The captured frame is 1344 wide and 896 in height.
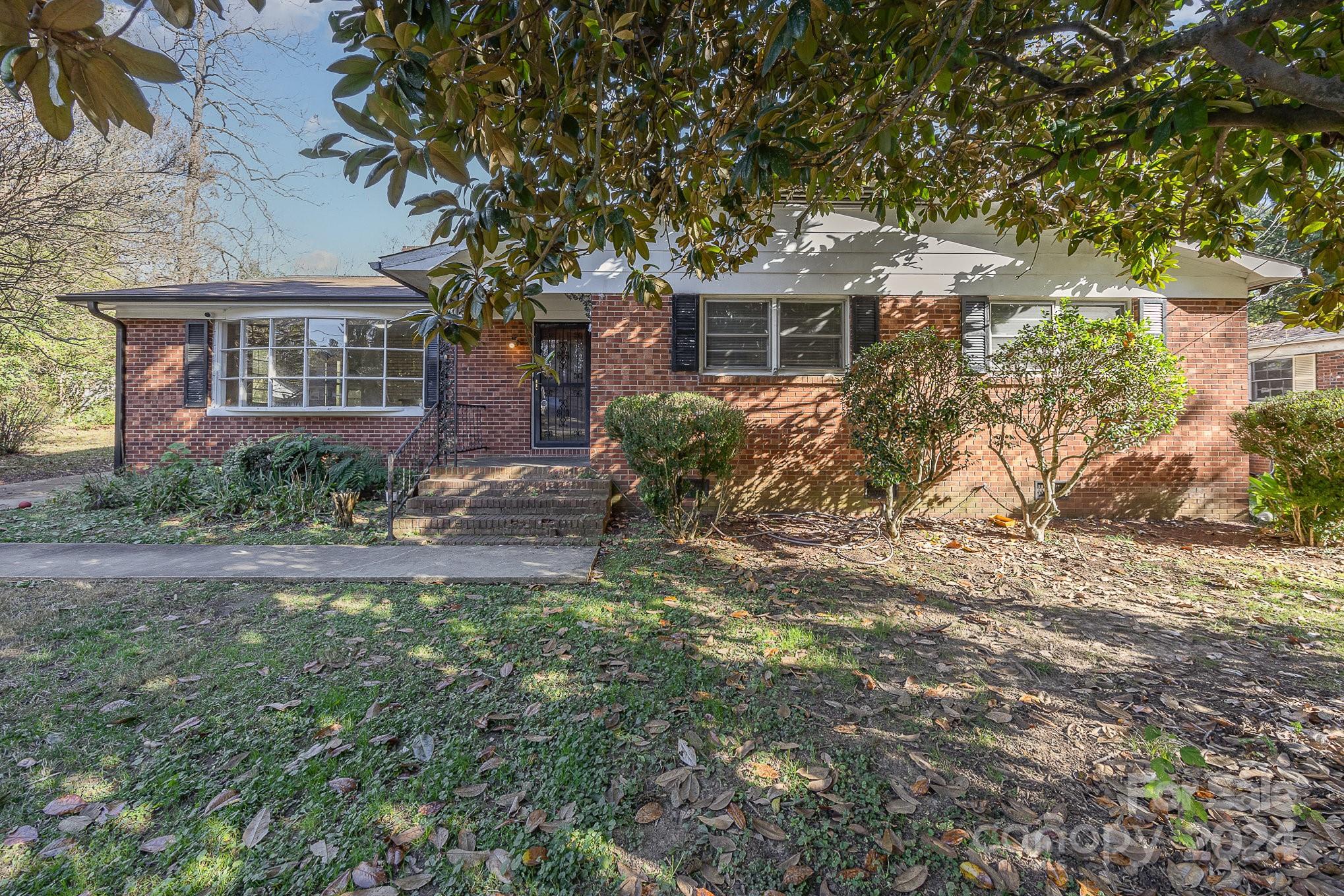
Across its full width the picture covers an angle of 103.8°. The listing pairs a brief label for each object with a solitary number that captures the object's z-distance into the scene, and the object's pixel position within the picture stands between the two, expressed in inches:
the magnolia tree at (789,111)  79.5
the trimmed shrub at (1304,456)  211.2
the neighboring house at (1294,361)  456.1
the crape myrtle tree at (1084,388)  216.4
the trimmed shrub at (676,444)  217.5
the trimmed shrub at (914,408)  214.1
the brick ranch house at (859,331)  280.7
